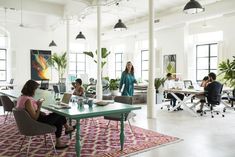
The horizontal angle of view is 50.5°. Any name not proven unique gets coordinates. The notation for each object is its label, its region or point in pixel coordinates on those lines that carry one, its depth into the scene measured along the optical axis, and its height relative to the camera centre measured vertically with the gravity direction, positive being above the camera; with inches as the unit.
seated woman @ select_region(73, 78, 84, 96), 223.8 -12.9
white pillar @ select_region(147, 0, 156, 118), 258.4 +2.8
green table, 127.9 -20.3
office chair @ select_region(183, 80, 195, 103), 343.9 -13.7
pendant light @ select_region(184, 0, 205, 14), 217.3 +58.4
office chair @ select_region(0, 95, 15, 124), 210.7 -24.7
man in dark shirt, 263.6 -18.5
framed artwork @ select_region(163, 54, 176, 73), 467.8 +20.2
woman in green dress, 259.0 -7.6
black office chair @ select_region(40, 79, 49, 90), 428.9 -19.6
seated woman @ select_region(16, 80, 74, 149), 140.6 -20.5
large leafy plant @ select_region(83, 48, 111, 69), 393.4 +32.7
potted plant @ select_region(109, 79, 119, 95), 358.0 -19.1
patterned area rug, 149.4 -46.9
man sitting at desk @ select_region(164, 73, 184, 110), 308.2 -15.3
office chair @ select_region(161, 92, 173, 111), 326.6 -43.6
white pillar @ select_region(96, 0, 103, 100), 343.9 +27.8
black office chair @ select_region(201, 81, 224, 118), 263.6 -21.8
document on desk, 147.2 -19.4
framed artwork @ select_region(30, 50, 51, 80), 532.1 +19.3
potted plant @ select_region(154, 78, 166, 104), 374.6 -19.4
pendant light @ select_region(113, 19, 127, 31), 294.0 +55.4
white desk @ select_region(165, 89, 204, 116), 273.8 -23.6
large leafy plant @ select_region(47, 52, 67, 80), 507.2 +24.0
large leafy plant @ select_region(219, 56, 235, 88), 240.4 +2.8
